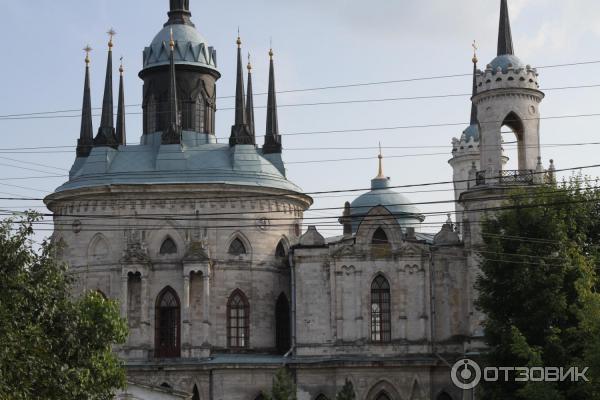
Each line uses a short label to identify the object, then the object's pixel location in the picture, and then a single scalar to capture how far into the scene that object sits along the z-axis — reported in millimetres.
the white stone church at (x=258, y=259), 59438
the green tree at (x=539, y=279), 45688
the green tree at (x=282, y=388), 56219
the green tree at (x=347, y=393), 56812
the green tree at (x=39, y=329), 29281
